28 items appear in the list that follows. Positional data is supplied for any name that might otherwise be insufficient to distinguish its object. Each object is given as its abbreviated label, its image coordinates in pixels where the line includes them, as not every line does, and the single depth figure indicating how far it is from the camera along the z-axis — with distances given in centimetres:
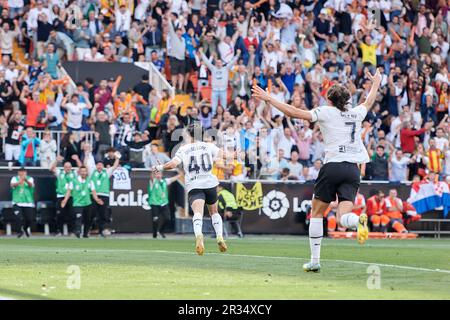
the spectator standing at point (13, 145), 2959
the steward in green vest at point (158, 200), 2912
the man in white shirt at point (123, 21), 3375
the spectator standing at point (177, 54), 3375
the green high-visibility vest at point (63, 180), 2903
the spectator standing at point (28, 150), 2950
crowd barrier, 2994
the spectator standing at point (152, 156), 3025
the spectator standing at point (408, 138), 3350
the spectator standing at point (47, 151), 2964
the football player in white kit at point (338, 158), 1477
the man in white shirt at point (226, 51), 3409
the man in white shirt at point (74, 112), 3047
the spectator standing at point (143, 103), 3169
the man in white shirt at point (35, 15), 3300
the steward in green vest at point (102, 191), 2902
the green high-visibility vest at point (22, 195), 2855
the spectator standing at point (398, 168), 3228
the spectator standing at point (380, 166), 3200
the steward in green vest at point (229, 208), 2909
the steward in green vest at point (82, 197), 2895
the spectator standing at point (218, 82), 3328
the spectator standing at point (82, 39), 3309
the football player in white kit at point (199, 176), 1916
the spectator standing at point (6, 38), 3241
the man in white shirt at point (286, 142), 3167
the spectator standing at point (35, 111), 3025
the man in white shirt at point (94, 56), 3294
